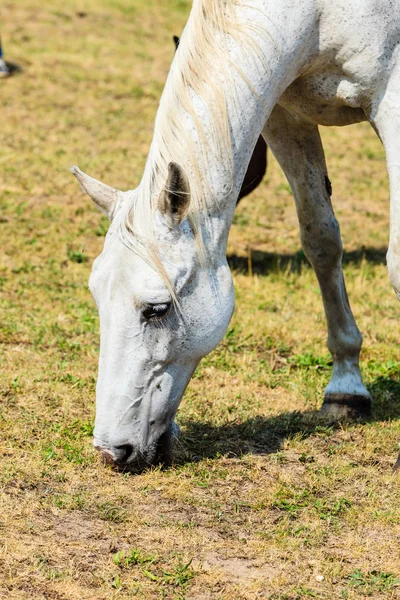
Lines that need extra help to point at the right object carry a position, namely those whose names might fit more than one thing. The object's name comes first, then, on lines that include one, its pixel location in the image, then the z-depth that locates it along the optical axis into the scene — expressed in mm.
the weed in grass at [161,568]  5930
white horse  6785
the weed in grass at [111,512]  6840
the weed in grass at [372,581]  5977
